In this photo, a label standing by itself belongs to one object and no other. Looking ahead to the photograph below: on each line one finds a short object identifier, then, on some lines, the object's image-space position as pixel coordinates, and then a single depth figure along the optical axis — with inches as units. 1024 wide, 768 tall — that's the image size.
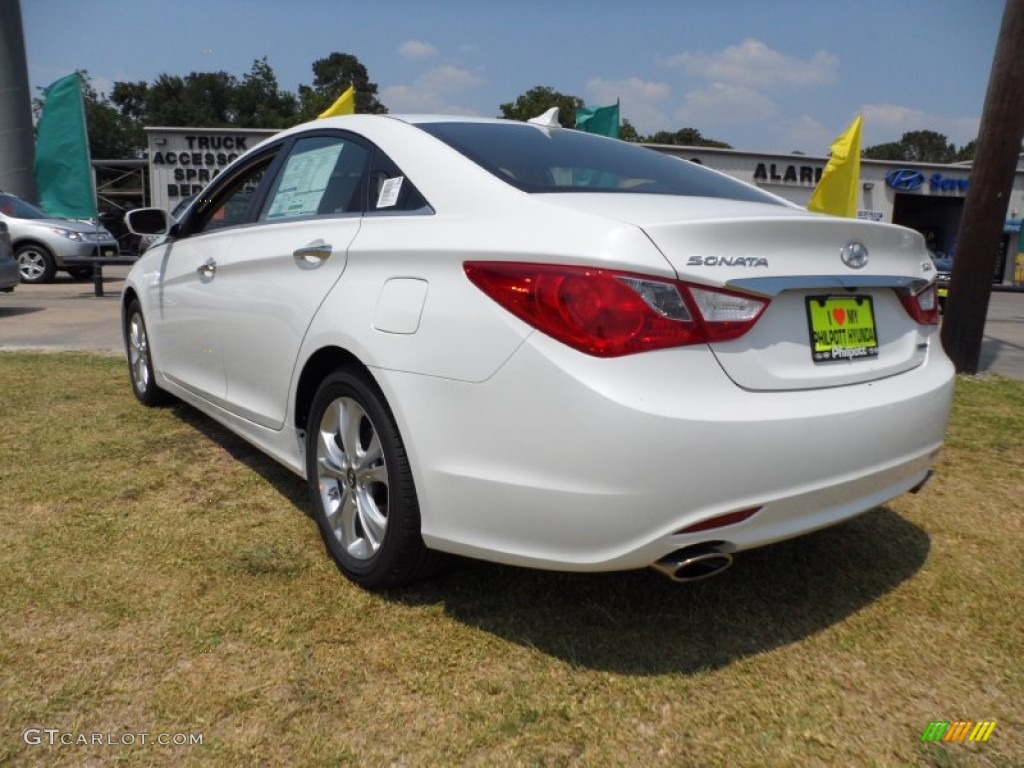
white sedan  70.2
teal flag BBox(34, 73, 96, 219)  467.8
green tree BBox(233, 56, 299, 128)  2987.2
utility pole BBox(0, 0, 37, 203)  756.6
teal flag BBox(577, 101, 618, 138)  531.8
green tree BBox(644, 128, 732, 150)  2918.3
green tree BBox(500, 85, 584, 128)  2266.2
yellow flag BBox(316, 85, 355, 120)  443.5
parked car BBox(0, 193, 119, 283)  523.8
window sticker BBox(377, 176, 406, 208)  95.7
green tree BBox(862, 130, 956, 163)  3663.9
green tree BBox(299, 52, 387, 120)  3329.2
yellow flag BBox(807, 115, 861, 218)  397.4
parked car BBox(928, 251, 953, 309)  500.9
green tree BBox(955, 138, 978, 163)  2932.1
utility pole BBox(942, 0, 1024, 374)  240.8
